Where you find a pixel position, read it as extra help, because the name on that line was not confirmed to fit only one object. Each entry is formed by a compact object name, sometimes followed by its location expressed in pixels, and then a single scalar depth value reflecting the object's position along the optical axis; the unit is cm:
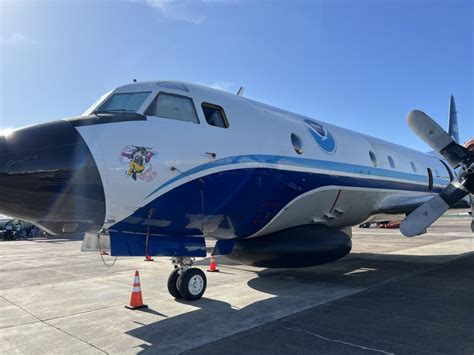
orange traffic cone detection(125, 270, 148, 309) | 732
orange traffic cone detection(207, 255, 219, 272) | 1177
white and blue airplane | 567
